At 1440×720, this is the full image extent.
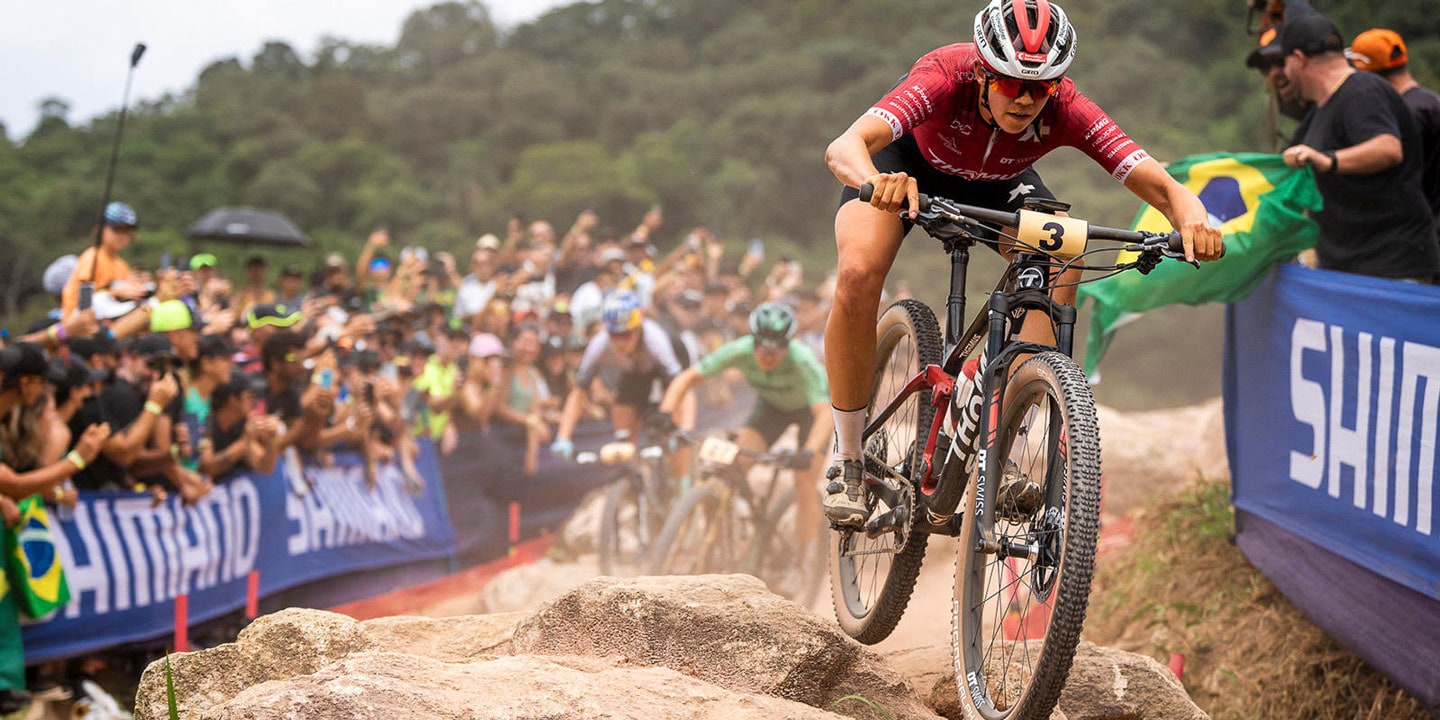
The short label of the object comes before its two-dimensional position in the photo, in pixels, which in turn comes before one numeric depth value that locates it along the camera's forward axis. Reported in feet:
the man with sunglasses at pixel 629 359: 35.63
